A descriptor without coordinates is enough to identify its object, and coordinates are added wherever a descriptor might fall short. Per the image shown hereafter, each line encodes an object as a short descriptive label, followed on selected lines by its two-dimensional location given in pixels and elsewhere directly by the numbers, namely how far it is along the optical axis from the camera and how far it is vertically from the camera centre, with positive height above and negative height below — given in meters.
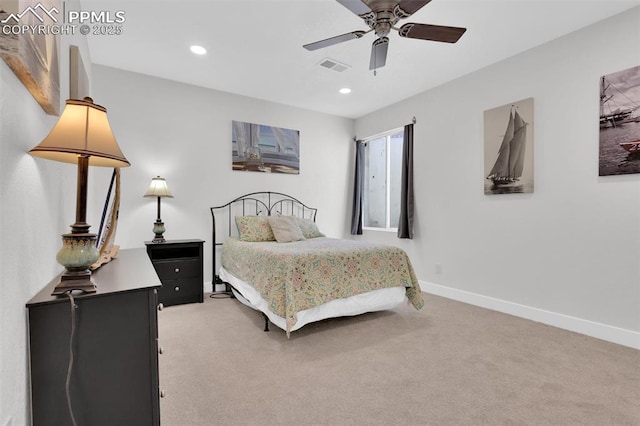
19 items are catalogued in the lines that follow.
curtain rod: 4.23 +1.23
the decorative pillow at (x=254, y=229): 3.70 -0.25
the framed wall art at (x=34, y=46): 0.82 +0.53
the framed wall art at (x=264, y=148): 4.19 +0.89
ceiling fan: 1.81 +1.22
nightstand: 3.34 -0.69
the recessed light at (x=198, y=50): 2.96 +1.60
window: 4.75 +0.48
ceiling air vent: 3.19 +1.58
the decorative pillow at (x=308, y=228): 4.05 -0.27
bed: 2.46 -0.60
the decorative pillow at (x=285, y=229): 3.62 -0.25
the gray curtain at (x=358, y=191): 5.09 +0.31
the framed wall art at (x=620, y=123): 2.39 +0.71
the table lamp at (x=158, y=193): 3.39 +0.18
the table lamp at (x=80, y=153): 1.02 +0.20
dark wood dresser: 0.99 -0.52
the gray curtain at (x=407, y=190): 4.21 +0.27
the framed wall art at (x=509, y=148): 3.04 +0.65
